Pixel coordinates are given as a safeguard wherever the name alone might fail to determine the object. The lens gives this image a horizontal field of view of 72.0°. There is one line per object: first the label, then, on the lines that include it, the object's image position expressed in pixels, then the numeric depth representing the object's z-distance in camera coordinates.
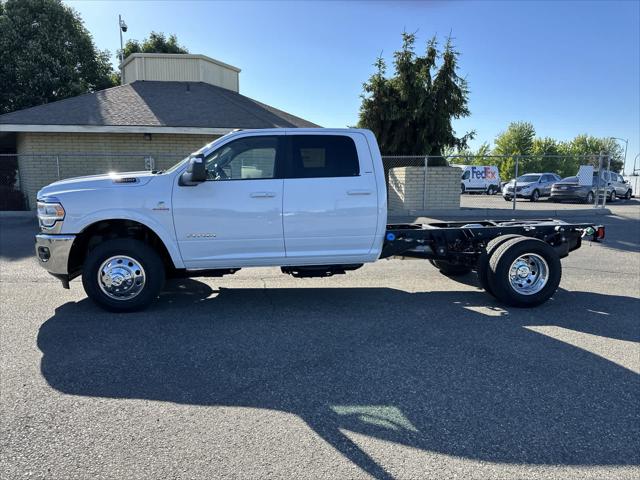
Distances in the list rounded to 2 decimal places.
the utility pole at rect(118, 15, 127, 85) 27.56
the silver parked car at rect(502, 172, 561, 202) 26.41
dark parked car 23.19
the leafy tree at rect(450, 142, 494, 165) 15.82
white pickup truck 5.25
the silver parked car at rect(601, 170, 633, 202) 28.71
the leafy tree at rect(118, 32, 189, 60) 34.56
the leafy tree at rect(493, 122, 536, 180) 64.75
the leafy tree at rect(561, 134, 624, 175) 74.57
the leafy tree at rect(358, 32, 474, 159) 17.25
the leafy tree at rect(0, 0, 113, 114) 23.95
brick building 14.60
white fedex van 35.31
